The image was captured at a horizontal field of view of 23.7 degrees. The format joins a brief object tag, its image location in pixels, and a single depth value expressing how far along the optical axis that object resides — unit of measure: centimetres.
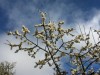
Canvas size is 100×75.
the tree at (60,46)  900
